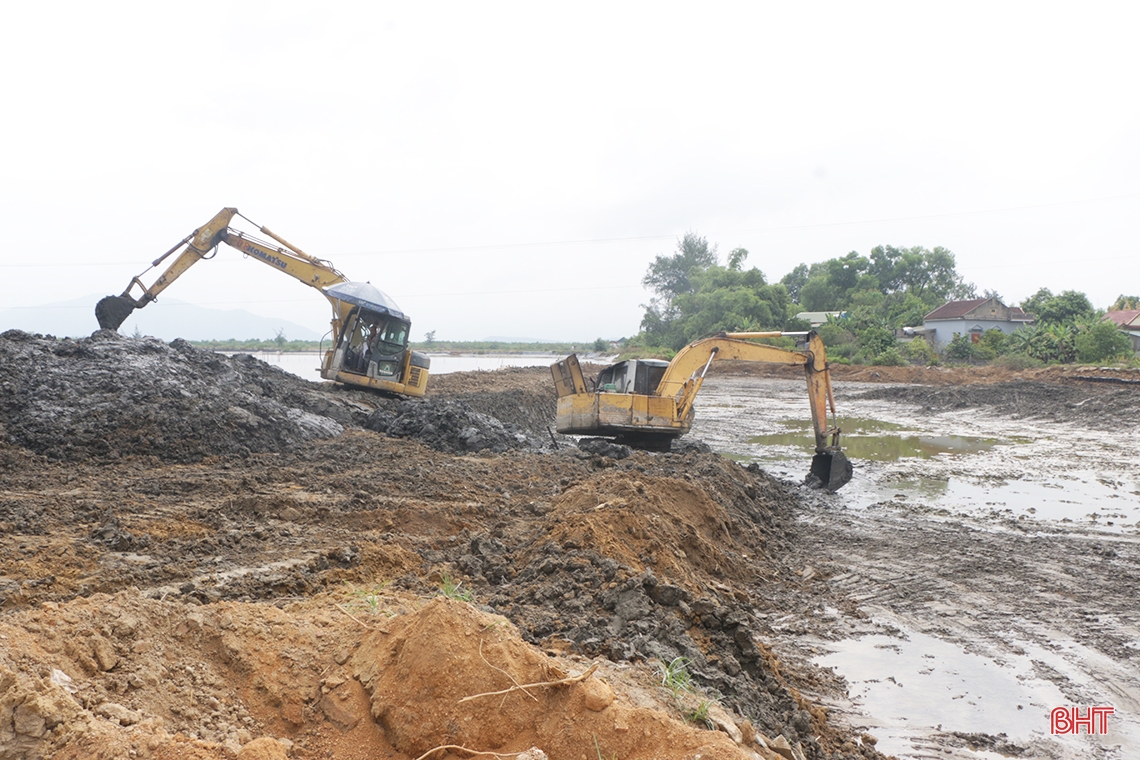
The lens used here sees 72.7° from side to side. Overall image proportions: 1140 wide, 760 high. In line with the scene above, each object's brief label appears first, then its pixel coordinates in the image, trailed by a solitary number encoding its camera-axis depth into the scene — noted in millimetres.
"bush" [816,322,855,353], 44219
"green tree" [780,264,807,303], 74312
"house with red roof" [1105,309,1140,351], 38997
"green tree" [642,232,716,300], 79062
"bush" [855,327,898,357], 41125
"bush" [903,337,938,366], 40500
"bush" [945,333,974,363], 39625
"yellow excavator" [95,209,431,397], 16953
